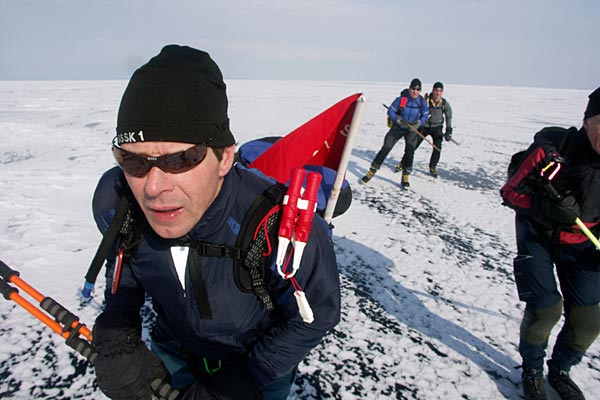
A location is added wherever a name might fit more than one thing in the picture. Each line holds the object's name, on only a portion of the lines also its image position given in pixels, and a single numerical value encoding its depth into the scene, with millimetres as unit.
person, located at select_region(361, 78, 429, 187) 6953
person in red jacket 2025
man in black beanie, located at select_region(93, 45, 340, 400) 1183
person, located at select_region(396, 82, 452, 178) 7641
